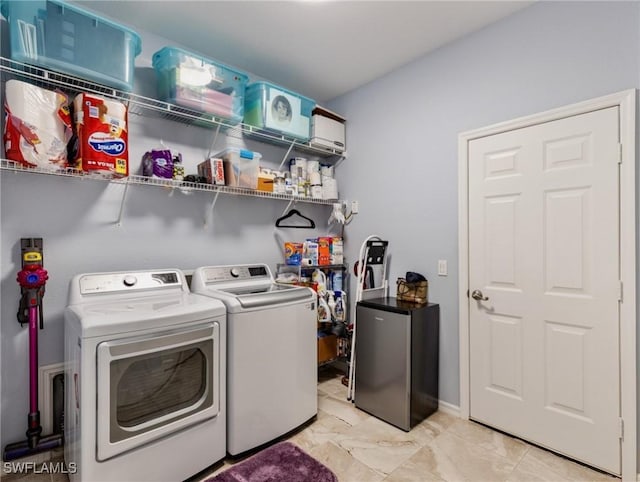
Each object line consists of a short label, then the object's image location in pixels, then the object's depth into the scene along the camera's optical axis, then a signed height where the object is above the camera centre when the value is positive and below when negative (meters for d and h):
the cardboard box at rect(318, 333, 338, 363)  2.94 -0.94
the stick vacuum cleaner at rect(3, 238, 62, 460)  1.79 -0.42
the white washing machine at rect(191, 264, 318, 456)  1.90 -0.71
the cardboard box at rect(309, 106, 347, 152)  3.00 +1.03
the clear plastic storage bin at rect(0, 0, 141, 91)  1.65 +1.04
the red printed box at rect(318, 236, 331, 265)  3.07 -0.08
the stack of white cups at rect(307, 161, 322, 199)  3.08 +0.57
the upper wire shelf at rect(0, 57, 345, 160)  1.74 +0.87
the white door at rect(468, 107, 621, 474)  1.84 -0.26
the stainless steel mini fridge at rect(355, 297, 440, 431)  2.27 -0.84
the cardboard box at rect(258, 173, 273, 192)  2.64 +0.47
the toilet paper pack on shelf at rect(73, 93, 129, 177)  1.76 +0.56
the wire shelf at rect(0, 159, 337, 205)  1.71 +0.37
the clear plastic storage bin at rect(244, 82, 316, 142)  2.57 +1.05
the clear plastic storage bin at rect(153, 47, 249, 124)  2.12 +1.06
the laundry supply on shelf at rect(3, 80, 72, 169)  1.62 +0.57
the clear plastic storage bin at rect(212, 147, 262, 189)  2.42 +0.55
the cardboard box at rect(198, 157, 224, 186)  2.34 +0.49
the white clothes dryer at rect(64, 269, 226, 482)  1.46 -0.68
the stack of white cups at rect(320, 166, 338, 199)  3.18 +0.52
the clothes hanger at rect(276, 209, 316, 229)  3.04 +0.22
